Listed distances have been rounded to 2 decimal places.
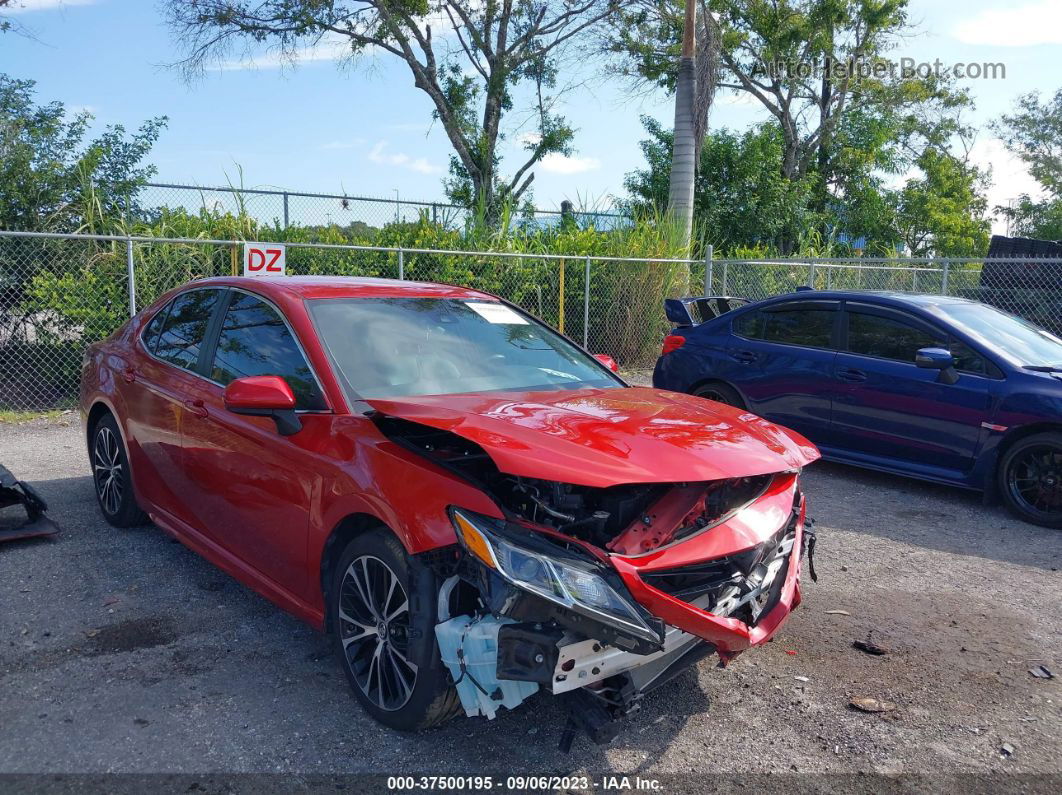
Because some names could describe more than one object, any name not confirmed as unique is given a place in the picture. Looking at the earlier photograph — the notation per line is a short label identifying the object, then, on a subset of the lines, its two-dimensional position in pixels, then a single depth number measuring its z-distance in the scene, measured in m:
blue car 5.89
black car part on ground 4.86
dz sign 9.25
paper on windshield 4.42
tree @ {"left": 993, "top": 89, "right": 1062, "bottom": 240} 41.41
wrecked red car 2.60
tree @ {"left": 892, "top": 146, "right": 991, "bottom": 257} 31.78
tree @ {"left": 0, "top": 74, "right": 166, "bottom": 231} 10.24
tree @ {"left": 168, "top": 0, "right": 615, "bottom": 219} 20.05
